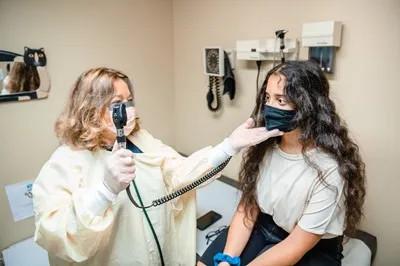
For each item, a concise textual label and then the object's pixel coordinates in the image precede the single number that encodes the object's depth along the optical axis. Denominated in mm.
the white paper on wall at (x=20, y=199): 1530
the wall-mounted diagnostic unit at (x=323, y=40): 1161
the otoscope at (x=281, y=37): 1332
